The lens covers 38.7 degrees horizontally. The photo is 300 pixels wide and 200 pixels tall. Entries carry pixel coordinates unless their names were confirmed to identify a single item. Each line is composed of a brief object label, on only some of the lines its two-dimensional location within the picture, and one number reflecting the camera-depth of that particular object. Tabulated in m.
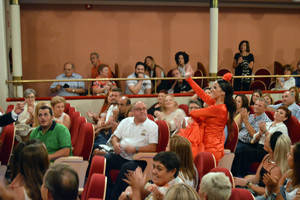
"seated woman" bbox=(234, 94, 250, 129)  5.60
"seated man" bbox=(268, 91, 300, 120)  6.03
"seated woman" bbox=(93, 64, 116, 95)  7.42
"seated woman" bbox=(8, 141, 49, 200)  2.68
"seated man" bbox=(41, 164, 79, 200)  2.30
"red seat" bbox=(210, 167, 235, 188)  2.83
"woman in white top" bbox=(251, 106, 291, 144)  4.77
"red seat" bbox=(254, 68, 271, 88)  9.12
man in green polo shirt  4.06
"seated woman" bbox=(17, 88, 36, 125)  5.71
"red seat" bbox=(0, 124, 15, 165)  4.29
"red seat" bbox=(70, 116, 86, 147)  4.84
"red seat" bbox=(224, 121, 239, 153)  4.65
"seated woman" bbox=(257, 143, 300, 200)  2.83
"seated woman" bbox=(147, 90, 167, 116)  6.13
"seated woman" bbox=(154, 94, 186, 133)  5.35
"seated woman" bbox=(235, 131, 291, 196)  3.34
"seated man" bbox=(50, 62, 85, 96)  7.54
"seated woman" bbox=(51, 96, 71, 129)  5.11
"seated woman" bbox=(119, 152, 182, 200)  2.72
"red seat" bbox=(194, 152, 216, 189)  3.30
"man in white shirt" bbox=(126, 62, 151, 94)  7.52
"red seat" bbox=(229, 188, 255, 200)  2.48
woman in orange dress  4.22
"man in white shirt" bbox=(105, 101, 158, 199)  4.40
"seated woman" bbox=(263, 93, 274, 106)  6.29
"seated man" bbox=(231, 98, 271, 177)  4.95
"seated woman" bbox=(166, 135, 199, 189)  3.17
